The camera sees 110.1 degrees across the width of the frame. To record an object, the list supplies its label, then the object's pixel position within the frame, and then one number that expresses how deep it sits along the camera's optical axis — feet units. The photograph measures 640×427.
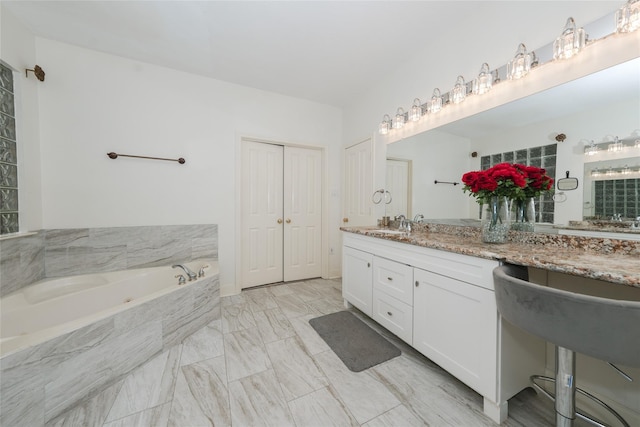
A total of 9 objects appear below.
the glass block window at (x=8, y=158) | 5.50
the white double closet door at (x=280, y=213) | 9.59
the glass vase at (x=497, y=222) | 4.65
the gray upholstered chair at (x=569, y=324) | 2.12
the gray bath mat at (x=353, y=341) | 5.15
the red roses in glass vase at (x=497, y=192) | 4.27
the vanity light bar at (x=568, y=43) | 3.39
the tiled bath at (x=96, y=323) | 3.47
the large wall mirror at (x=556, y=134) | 3.62
